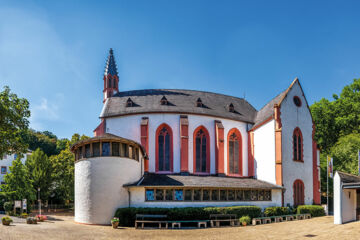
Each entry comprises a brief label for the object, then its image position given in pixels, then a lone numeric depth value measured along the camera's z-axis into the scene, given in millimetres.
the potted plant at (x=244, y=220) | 25766
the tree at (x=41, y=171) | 46625
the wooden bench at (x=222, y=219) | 25041
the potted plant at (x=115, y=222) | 22844
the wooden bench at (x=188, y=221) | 23797
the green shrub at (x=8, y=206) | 37125
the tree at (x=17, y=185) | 39375
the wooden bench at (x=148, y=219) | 23266
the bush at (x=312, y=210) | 31650
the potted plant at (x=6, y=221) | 22094
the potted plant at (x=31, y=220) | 25078
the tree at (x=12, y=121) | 20203
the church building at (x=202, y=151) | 26734
